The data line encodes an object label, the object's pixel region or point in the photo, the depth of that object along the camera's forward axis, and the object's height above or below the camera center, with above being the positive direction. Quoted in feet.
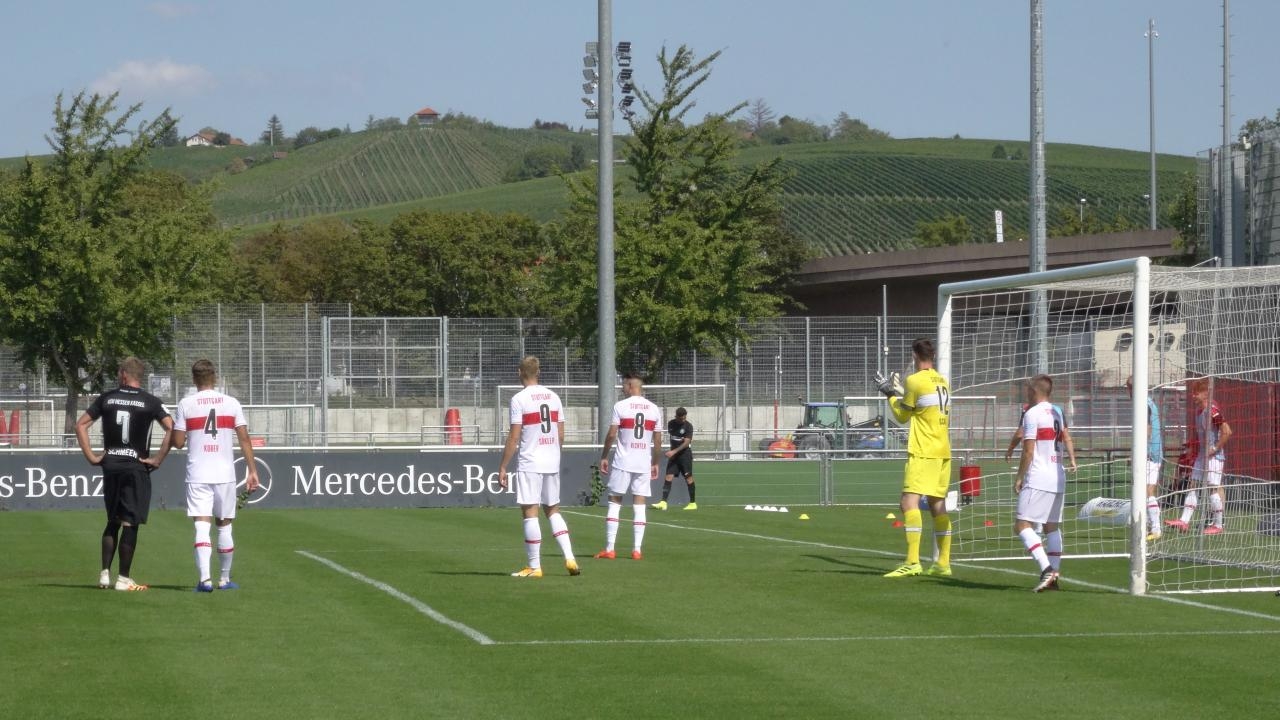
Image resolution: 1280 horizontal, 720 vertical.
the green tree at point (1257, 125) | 191.42 +33.37
